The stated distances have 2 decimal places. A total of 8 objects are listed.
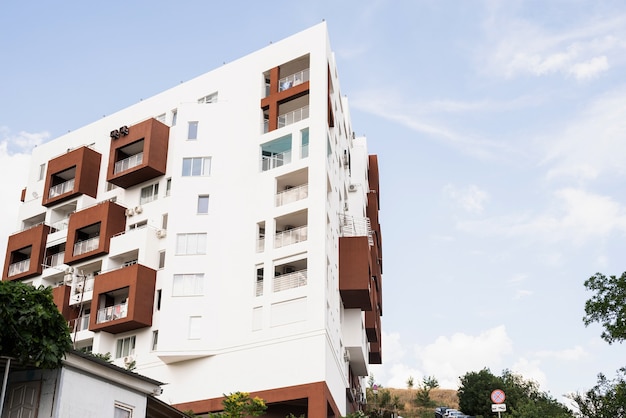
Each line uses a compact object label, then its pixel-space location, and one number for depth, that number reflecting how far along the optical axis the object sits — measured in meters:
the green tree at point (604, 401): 41.44
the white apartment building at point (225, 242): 46.84
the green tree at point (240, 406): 34.34
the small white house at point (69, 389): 20.55
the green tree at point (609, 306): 40.16
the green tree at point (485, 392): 77.44
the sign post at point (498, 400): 35.91
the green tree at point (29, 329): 19.53
